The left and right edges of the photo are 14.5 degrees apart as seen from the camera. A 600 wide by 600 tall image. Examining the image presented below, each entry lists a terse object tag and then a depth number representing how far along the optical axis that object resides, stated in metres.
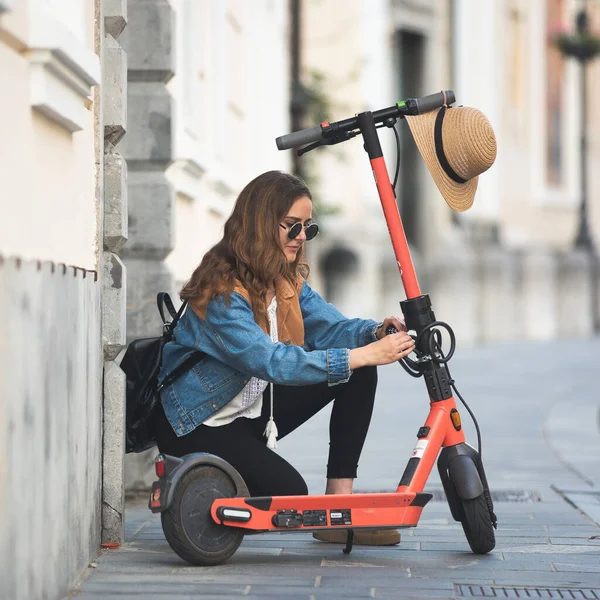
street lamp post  41.82
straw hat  7.63
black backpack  7.93
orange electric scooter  7.47
